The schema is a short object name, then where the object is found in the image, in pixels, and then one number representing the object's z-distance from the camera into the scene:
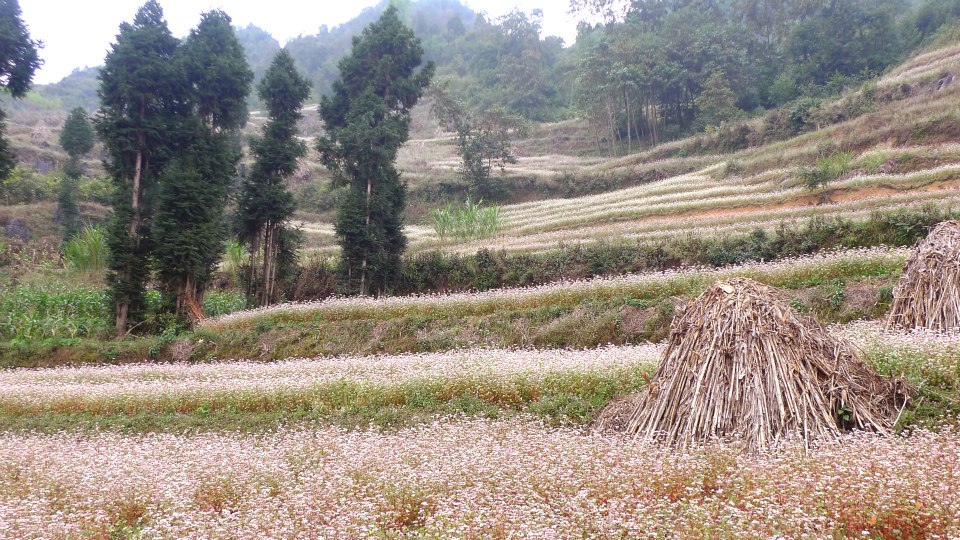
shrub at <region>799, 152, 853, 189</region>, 26.97
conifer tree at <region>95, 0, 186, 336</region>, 20.64
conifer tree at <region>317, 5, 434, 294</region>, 22.97
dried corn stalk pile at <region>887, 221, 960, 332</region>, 9.29
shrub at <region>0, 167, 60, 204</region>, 40.25
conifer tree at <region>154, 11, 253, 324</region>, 20.41
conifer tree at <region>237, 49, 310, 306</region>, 23.28
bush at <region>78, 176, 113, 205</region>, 42.42
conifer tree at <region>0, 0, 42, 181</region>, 21.59
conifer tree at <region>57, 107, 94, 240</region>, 37.44
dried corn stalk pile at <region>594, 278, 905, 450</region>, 6.78
